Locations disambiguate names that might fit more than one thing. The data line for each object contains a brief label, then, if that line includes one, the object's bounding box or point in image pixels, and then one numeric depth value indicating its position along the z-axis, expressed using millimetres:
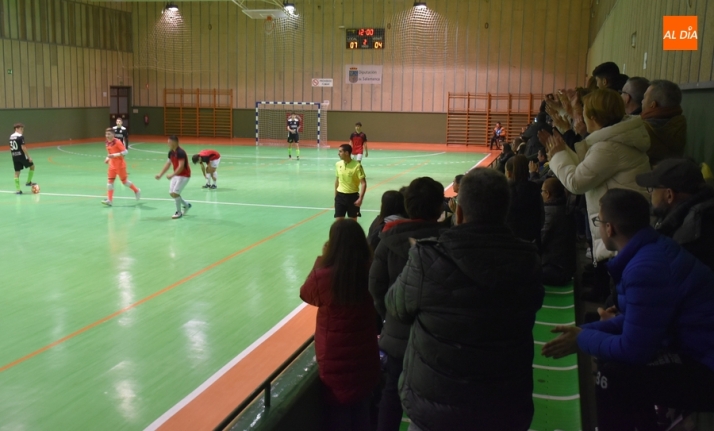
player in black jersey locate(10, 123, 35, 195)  18375
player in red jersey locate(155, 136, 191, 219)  15266
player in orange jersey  16812
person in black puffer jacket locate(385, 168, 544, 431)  3072
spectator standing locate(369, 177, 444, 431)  4109
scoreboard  38562
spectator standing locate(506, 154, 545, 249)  7516
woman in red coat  4414
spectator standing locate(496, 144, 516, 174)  12952
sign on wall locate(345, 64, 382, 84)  39406
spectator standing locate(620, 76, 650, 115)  6084
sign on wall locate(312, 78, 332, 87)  40031
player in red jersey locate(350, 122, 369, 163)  23641
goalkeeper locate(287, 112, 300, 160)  30250
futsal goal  40094
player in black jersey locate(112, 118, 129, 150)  28430
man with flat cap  3555
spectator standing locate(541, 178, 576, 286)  7625
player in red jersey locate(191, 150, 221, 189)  19350
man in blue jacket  3176
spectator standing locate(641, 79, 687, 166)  5109
